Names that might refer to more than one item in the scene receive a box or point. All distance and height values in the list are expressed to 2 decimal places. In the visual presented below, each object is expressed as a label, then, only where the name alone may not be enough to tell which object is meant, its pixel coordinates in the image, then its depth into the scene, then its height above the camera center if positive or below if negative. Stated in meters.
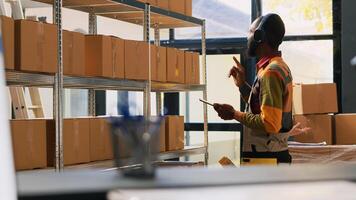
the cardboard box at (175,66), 4.62 +0.31
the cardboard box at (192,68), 4.97 +0.31
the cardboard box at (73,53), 3.37 +0.30
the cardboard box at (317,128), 4.93 -0.21
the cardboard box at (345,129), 4.98 -0.22
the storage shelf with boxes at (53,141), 2.99 -0.20
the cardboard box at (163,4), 4.57 +0.79
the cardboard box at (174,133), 4.57 -0.23
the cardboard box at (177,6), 4.78 +0.81
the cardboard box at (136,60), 3.98 +0.31
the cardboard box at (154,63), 4.30 +0.31
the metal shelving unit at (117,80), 3.23 +0.17
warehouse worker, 2.59 +0.00
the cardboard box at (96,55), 3.64 +0.31
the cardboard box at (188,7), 5.05 +0.83
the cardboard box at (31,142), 2.95 -0.19
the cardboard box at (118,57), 3.81 +0.31
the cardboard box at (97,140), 3.61 -0.22
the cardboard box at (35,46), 2.94 +0.30
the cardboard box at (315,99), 4.98 +0.03
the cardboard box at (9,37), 2.82 +0.33
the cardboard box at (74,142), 3.23 -0.22
